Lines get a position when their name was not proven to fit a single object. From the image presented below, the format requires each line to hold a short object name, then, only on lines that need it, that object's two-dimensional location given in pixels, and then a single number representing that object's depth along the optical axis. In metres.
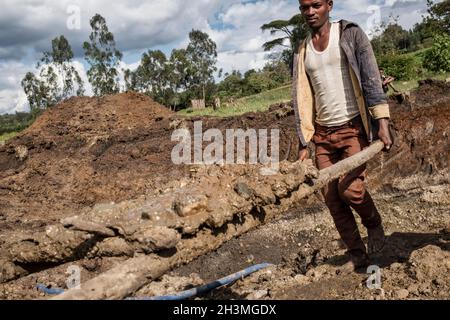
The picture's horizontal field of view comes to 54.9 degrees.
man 3.15
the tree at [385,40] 24.88
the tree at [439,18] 17.27
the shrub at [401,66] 15.88
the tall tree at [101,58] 33.34
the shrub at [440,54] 12.44
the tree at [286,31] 35.47
